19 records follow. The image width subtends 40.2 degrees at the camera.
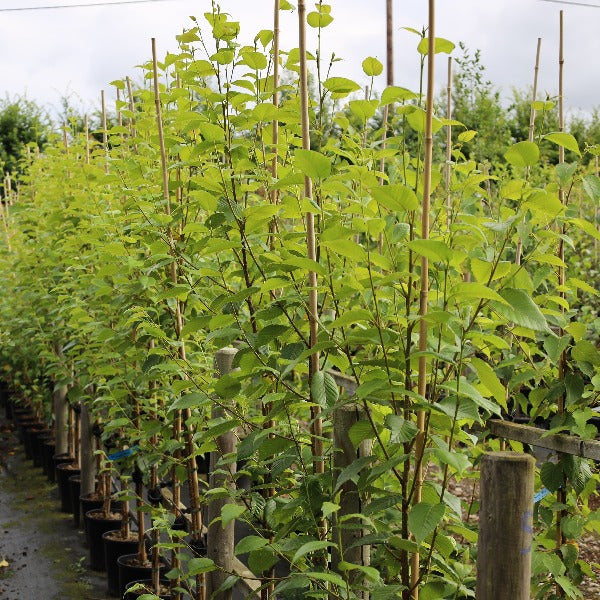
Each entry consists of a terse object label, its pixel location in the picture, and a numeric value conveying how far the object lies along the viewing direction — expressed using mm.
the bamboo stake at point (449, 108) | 2411
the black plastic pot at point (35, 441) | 8102
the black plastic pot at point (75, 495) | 6176
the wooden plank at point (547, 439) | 2225
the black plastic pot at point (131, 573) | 4289
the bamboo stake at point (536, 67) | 3439
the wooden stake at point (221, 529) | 2703
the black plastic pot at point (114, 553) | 4711
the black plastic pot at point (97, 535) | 5191
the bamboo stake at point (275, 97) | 2285
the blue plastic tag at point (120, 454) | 3854
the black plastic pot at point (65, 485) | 6480
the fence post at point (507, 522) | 1364
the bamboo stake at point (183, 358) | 2986
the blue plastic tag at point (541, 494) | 2417
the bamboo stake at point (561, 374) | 2465
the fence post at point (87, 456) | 5629
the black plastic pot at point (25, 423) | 8453
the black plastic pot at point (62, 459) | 6859
